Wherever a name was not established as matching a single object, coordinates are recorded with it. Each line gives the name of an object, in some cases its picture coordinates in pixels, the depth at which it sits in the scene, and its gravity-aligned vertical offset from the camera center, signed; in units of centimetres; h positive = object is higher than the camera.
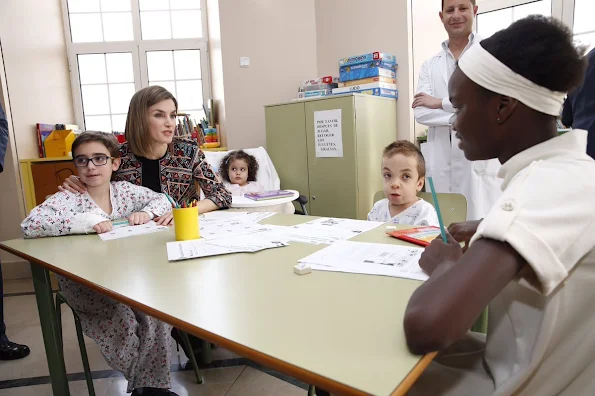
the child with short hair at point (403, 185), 191 -28
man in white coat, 226 -1
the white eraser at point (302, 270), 89 -30
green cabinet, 318 -18
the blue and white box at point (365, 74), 337 +44
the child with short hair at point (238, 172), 326 -30
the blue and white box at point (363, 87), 337 +32
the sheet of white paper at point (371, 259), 88 -31
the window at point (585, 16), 295 +71
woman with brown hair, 185 -9
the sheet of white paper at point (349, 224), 133 -32
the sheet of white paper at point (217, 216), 166 -34
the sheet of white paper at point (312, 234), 120 -32
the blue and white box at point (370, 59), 335 +56
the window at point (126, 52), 428 +90
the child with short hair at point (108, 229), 148 -31
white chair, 337 -29
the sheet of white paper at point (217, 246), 110 -31
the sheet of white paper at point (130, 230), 142 -33
